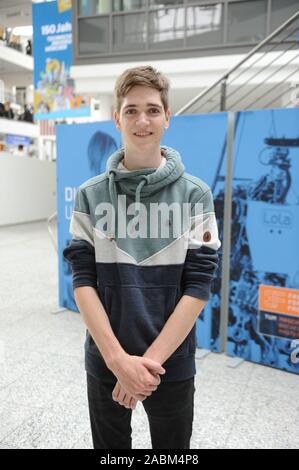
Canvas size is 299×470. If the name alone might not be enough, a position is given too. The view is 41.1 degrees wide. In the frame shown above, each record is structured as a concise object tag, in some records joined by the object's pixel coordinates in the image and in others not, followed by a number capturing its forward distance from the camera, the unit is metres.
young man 1.17
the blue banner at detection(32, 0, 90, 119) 9.48
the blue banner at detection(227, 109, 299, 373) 2.75
